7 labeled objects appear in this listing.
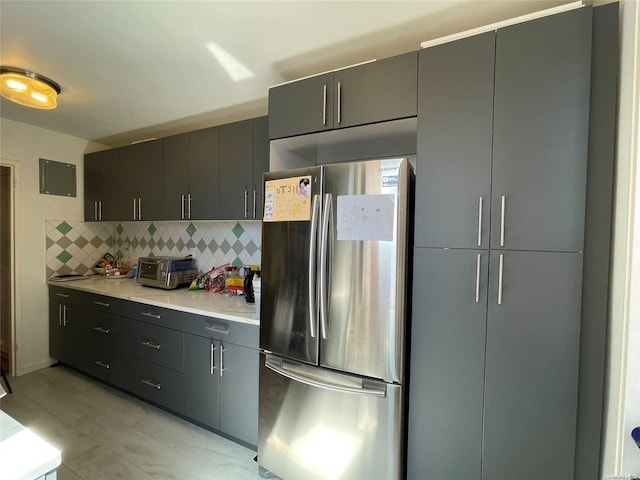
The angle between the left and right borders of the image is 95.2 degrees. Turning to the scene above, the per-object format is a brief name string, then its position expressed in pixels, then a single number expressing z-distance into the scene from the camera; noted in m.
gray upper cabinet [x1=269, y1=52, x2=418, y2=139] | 1.37
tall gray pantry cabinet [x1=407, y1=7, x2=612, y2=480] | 1.09
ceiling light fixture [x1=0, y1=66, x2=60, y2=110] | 1.80
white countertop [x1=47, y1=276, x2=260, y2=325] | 1.91
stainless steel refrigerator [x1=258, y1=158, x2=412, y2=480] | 1.29
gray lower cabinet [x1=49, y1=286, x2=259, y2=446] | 1.85
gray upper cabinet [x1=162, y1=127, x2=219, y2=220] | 2.41
